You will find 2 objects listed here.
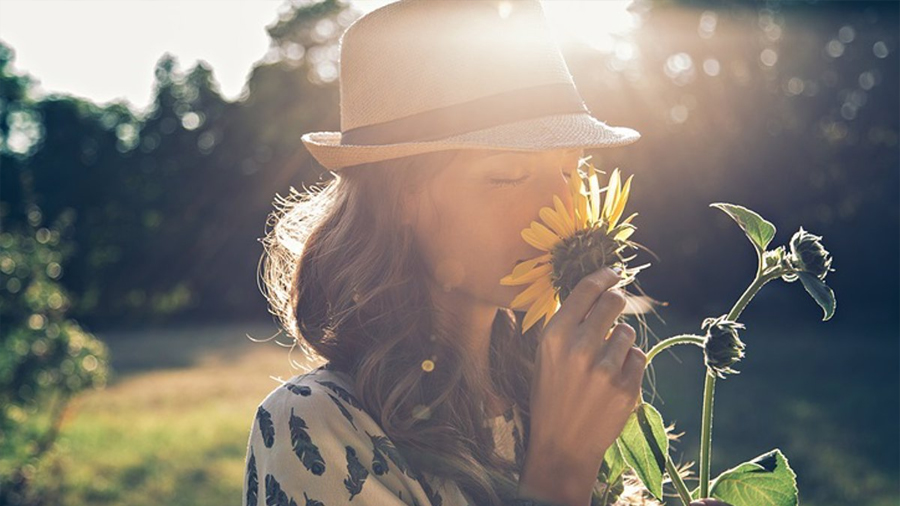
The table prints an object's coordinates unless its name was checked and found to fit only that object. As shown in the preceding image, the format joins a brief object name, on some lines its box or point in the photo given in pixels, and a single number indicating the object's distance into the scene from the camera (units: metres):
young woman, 1.35
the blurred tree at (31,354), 5.45
